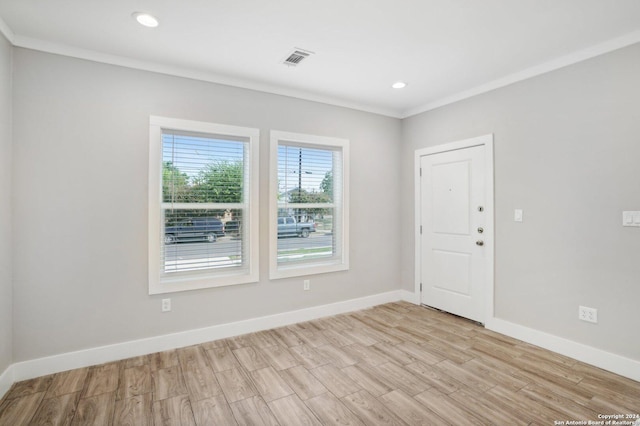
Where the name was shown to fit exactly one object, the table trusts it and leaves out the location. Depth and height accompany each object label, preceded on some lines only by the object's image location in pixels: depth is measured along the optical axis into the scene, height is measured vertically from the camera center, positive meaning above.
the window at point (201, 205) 2.95 +0.07
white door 3.58 -0.24
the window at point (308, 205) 3.60 +0.08
